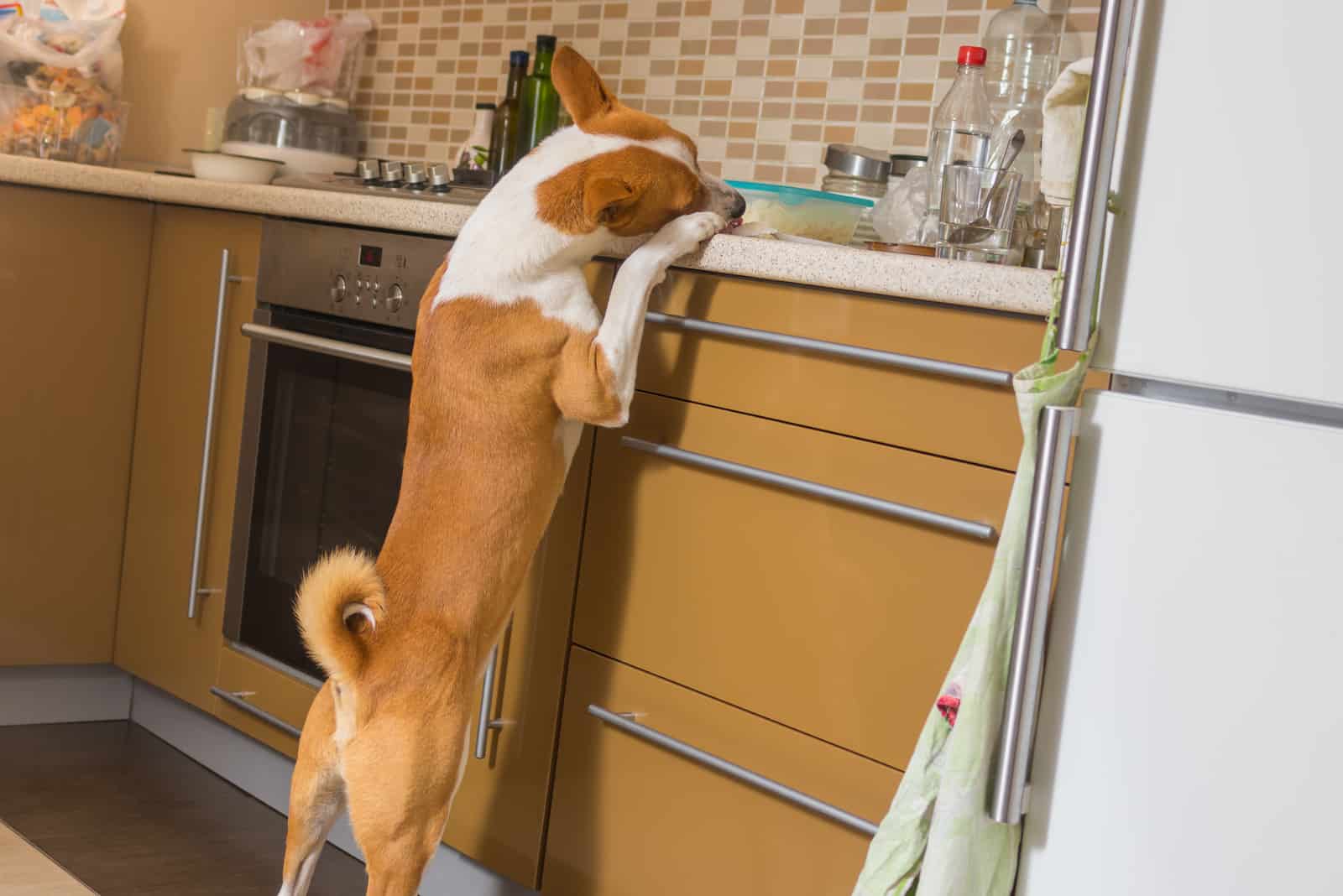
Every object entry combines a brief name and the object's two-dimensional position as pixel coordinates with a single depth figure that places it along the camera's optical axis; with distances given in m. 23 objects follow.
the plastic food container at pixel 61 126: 2.58
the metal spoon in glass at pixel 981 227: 1.59
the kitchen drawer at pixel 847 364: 1.35
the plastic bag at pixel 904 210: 1.79
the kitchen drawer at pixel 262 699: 2.11
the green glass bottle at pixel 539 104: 2.56
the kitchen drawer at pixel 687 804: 1.49
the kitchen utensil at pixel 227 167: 2.48
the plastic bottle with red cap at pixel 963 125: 1.68
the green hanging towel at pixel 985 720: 1.21
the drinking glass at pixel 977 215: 1.58
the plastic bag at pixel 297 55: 2.92
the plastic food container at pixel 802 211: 1.81
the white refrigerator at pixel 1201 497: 1.05
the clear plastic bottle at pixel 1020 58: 1.96
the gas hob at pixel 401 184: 2.21
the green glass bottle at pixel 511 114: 2.59
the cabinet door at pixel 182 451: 2.28
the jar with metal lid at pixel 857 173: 1.95
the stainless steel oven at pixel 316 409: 1.97
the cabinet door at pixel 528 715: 1.76
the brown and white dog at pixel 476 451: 1.55
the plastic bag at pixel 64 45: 2.62
